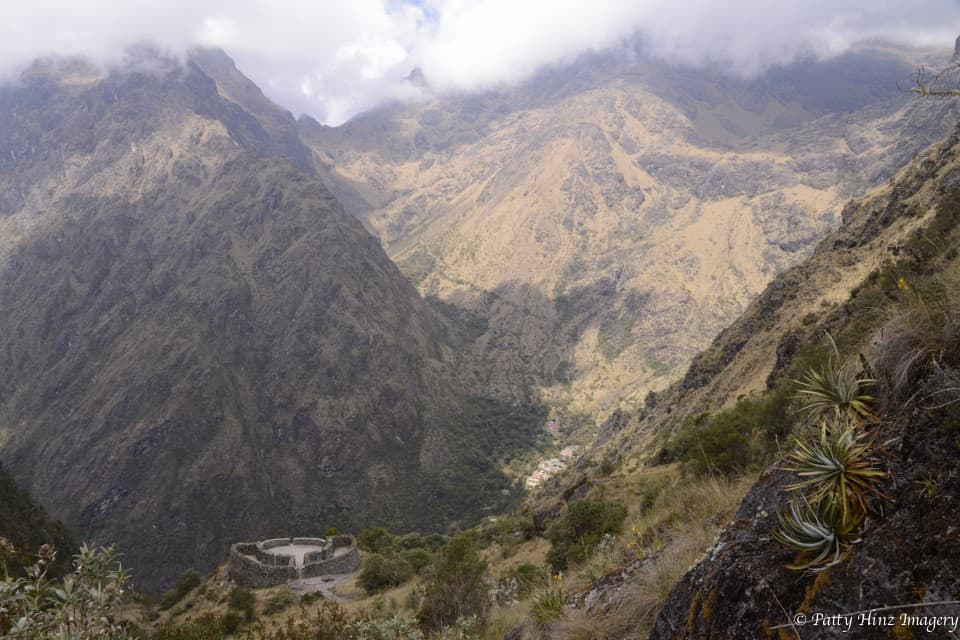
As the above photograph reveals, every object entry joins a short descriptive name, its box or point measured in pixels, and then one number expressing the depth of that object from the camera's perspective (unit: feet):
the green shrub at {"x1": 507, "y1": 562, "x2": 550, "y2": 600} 33.62
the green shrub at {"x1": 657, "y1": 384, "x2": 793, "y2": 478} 68.03
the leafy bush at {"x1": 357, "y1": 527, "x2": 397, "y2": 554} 175.42
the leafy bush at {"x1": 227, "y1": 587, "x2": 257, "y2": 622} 109.86
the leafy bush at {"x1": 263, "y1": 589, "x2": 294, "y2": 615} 108.78
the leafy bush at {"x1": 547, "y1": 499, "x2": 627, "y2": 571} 82.69
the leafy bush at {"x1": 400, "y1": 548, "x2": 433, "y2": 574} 140.97
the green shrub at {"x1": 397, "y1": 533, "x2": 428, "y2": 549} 195.27
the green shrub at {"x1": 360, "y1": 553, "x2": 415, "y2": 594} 127.44
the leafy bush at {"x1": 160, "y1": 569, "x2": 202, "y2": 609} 157.79
